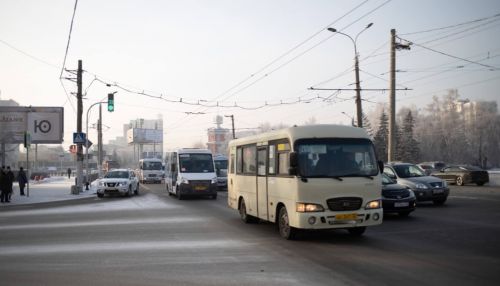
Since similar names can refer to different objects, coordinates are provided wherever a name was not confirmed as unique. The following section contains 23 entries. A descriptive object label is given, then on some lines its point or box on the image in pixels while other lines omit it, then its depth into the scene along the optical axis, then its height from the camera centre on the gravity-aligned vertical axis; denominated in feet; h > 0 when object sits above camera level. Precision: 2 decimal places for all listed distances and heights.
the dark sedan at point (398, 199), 50.47 -3.89
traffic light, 103.86 +13.41
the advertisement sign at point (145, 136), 367.86 +22.62
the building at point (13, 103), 446.19 +60.84
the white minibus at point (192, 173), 83.56 -1.54
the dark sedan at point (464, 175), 113.70 -3.47
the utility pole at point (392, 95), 92.68 +12.43
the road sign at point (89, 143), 117.15 +5.47
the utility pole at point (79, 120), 102.29 +9.66
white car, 93.91 -3.53
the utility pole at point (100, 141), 160.76 +8.67
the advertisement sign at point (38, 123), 162.30 +14.39
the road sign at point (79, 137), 99.71 +5.89
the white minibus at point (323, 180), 35.24 -1.28
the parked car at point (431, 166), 152.53 -1.99
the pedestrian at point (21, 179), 94.68 -2.32
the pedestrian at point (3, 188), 81.74 -3.41
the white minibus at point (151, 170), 164.76 -1.70
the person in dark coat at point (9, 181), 82.12 -2.28
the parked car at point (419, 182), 61.31 -2.63
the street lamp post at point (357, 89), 99.12 +14.49
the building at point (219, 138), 413.34 +24.71
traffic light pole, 117.08 +11.63
